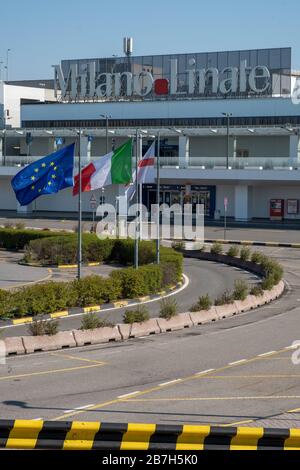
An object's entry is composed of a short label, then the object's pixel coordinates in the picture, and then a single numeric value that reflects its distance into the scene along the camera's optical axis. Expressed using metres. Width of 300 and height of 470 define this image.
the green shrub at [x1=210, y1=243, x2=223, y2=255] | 45.72
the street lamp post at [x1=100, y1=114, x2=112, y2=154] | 75.70
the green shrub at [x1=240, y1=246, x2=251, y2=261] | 42.66
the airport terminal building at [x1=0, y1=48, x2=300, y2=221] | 67.06
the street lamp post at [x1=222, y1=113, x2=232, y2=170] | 65.66
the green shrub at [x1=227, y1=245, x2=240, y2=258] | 43.81
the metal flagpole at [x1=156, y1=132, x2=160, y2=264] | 36.20
